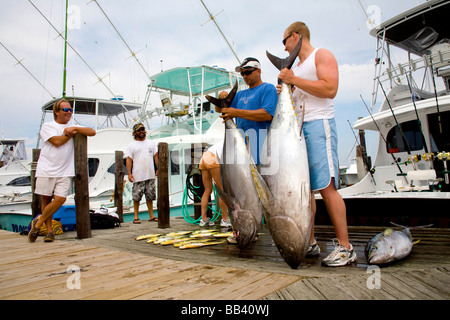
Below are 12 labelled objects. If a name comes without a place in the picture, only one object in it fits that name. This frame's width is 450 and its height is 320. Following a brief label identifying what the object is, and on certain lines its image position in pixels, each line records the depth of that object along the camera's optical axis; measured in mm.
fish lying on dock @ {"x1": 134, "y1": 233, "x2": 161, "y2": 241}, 3434
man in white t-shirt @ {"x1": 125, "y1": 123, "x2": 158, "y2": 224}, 4965
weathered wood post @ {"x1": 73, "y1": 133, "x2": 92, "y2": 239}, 3590
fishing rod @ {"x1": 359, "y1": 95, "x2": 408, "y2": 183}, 6931
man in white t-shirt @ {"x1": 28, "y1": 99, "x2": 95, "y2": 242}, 3346
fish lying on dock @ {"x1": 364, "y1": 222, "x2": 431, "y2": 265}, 1880
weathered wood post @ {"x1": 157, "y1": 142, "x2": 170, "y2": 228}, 4348
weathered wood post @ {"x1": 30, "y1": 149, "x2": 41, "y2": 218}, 4922
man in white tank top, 1983
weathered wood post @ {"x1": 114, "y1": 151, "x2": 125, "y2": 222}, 5906
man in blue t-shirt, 2465
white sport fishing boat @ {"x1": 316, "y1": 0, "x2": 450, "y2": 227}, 3822
